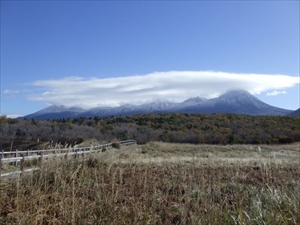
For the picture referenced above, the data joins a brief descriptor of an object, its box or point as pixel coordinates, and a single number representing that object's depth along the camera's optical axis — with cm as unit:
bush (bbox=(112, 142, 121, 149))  2499
